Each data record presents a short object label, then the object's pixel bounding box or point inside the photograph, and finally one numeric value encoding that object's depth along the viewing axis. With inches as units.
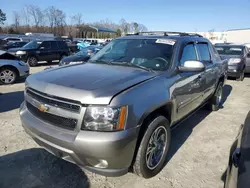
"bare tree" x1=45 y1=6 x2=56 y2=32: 2481.8
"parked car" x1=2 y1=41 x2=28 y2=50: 808.0
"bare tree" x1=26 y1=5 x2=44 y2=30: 2461.9
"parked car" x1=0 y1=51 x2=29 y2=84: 329.4
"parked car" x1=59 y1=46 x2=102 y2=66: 388.7
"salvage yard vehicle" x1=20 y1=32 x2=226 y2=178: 88.5
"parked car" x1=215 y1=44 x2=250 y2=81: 395.5
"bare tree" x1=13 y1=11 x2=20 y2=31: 2432.5
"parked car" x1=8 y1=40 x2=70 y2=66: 551.8
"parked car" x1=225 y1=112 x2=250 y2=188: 60.5
